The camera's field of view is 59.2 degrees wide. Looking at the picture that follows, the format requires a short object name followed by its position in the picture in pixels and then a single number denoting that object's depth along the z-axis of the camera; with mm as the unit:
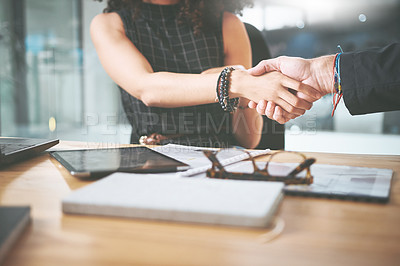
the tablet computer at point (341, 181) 473
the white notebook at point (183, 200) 363
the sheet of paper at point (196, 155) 606
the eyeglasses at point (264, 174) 519
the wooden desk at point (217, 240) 300
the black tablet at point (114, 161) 583
